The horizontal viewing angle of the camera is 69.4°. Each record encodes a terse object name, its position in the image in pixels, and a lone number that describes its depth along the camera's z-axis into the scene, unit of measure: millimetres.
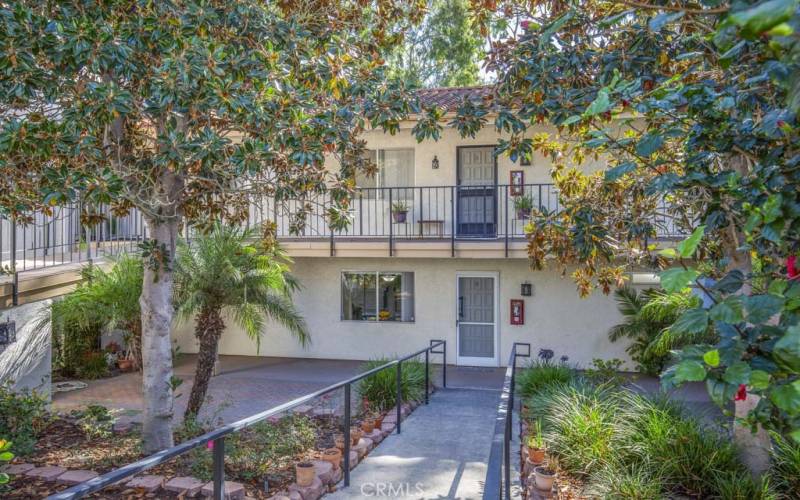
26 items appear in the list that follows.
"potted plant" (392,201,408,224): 13977
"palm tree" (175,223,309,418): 8523
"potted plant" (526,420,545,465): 5883
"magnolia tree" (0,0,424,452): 5156
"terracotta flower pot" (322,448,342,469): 6176
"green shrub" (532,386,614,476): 5719
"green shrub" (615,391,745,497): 5359
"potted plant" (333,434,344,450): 6998
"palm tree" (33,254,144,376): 10455
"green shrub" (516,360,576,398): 8898
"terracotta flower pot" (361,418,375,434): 7689
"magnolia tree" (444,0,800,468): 1857
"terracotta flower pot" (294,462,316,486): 5586
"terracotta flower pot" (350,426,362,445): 7109
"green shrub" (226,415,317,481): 6121
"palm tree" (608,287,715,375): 11250
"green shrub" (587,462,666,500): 4949
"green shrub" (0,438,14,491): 2678
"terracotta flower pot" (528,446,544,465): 5871
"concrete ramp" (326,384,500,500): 5871
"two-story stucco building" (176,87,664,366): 13469
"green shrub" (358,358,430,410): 9101
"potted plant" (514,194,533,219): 9433
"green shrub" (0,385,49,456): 6825
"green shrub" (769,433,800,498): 5246
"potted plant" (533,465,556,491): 5207
